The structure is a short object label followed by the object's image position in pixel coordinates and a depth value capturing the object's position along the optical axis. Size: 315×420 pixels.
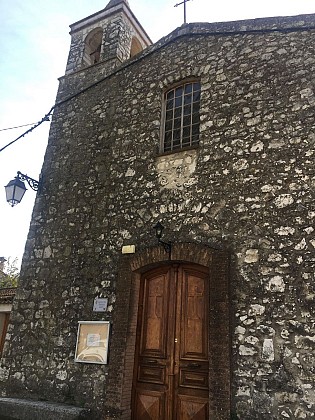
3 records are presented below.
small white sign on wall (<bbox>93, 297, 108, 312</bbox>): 6.64
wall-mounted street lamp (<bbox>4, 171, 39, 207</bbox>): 7.88
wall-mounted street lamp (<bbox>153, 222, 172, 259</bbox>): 6.27
